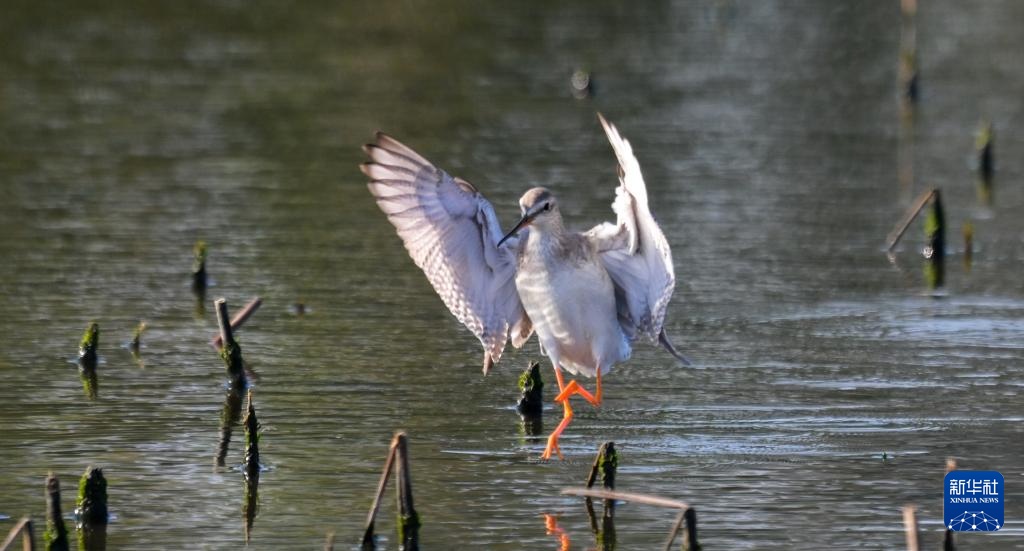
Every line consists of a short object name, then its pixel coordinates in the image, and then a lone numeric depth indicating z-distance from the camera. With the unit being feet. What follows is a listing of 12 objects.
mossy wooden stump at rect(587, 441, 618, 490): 59.47
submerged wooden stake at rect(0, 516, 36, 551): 47.60
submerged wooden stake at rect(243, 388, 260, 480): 63.51
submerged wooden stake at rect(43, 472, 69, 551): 51.72
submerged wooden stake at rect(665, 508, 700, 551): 50.16
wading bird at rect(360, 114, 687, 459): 63.41
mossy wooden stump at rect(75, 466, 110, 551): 57.26
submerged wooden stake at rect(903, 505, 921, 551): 45.98
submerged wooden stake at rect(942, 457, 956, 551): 52.37
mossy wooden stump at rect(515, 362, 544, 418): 72.69
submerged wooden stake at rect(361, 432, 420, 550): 53.26
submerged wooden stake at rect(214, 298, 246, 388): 75.03
